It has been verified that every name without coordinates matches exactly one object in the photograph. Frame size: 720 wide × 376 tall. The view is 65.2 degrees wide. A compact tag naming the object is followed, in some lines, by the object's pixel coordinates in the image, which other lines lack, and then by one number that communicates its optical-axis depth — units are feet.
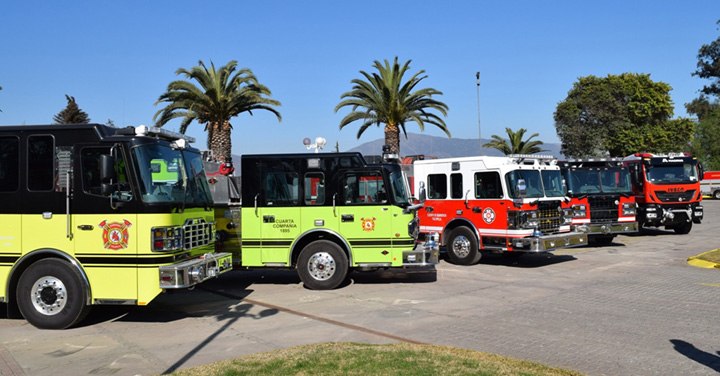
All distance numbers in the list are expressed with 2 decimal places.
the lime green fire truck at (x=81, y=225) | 25.57
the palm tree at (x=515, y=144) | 163.53
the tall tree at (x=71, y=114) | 100.58
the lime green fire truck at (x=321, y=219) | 34.99
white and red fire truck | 42.29
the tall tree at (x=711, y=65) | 192.03
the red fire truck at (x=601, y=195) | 55.57
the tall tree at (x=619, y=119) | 180.65
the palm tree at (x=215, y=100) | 86.99
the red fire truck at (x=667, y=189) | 63.57
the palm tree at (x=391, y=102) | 96.17
